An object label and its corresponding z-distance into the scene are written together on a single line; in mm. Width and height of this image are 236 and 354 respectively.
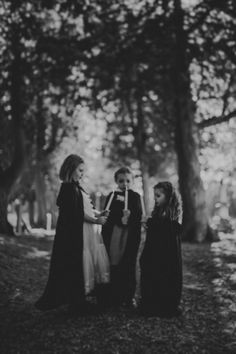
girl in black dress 6078
